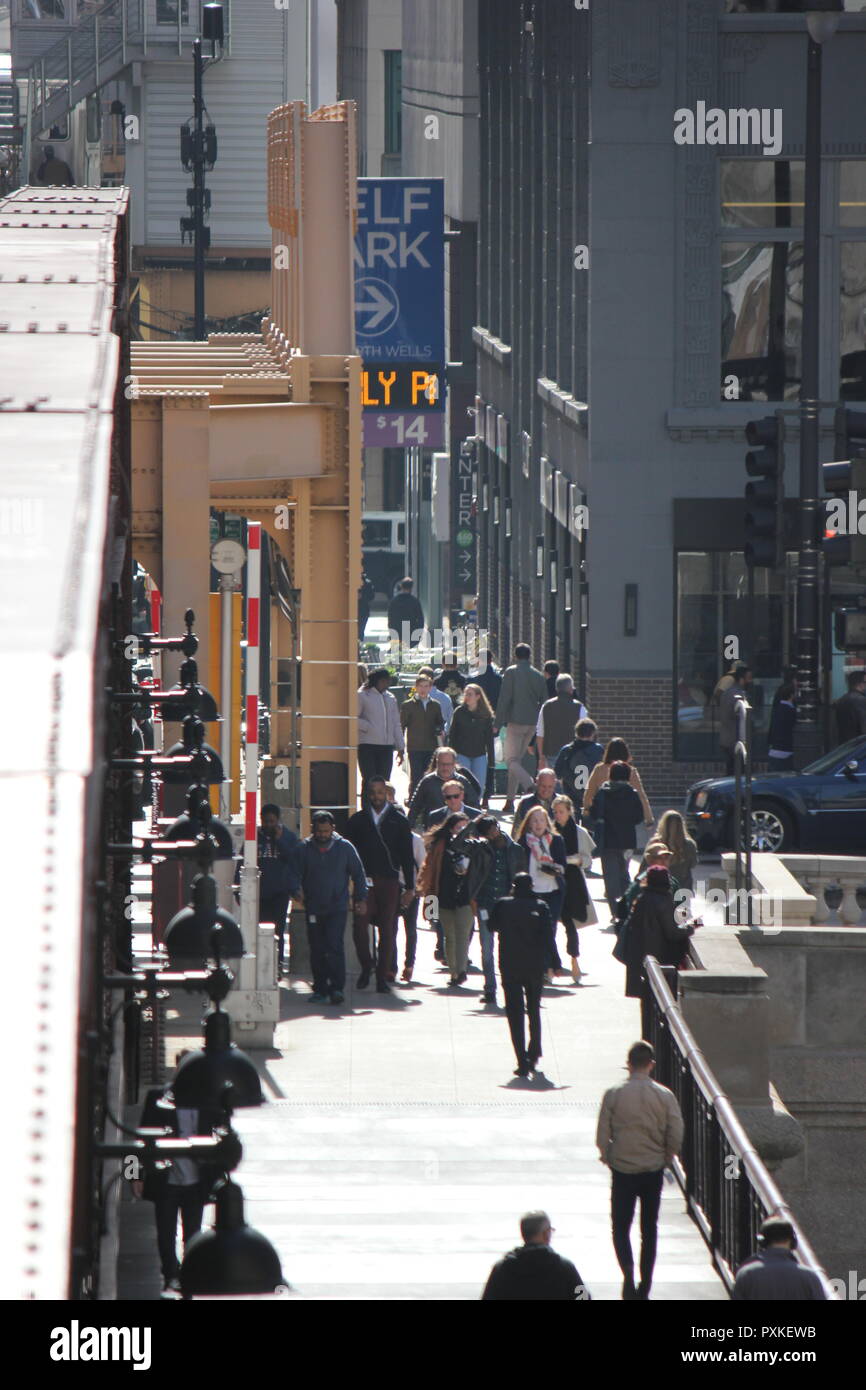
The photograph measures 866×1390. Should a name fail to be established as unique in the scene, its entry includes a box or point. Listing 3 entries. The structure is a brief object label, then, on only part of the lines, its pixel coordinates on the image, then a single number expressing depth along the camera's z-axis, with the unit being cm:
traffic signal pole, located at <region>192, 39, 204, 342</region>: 4184
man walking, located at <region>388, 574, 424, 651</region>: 3916
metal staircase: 5591
